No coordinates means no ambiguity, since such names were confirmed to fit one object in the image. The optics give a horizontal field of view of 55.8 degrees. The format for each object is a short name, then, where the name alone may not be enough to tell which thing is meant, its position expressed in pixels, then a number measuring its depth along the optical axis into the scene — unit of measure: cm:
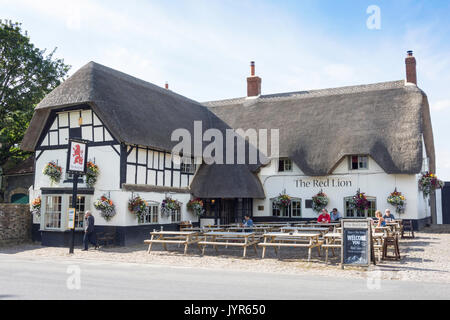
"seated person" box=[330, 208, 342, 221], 1994
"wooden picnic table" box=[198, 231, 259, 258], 1385
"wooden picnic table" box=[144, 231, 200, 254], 1438
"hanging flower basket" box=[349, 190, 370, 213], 2119
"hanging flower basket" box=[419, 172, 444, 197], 2167
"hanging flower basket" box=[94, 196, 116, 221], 1745
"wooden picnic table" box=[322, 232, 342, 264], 1201
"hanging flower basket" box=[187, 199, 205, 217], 2173
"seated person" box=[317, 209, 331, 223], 1795
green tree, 2480
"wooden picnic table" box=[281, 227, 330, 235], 1504
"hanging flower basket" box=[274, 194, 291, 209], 2288
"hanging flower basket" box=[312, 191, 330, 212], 2209
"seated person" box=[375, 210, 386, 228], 1444
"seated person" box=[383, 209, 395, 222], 1723
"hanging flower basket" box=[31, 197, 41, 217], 1888
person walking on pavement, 1627
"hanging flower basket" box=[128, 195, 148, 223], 1777
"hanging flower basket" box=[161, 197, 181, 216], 1978
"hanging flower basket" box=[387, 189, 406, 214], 2066
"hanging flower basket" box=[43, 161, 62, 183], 1844
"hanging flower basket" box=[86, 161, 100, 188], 1795
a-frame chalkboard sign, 1084
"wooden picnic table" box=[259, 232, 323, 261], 1249
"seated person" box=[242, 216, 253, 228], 1772
